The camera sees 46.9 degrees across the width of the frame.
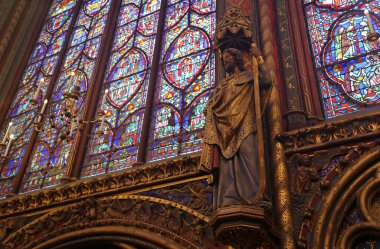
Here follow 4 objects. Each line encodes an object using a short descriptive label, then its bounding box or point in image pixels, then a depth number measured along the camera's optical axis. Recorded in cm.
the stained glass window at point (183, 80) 668
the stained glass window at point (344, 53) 558
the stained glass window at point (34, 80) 846
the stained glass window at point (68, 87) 771
